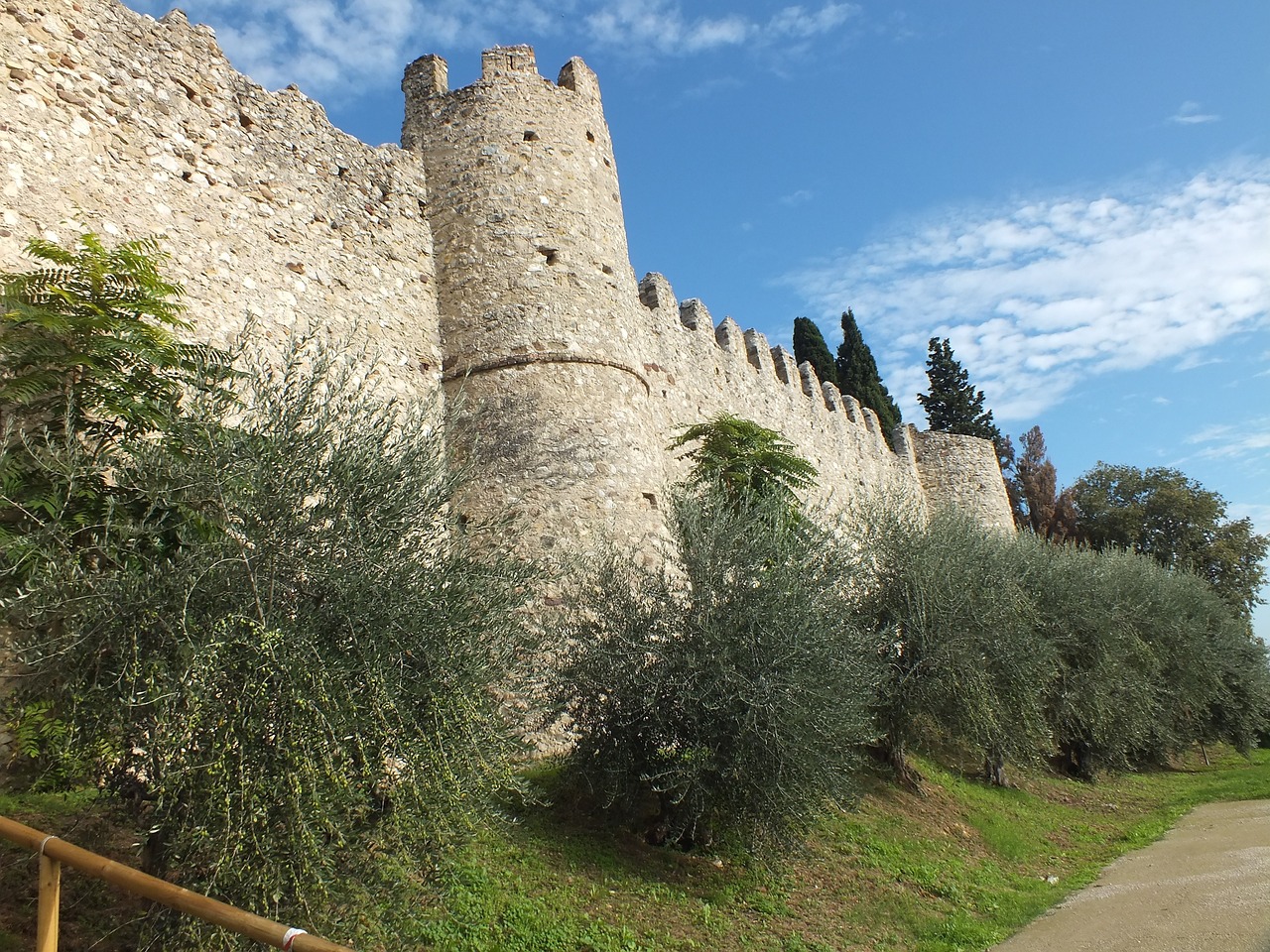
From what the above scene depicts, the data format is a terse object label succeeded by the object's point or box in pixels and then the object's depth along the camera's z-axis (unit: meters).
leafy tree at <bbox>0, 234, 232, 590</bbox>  4.91
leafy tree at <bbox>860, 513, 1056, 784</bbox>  11.60
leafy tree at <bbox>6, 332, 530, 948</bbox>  4.34
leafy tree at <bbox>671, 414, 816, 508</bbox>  12.06
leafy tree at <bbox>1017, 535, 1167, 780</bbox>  15.65
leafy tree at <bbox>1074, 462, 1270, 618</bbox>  32.62
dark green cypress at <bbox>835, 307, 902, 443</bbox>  33.28
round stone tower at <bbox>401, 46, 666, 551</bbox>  9.69
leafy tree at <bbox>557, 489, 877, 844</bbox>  7.68
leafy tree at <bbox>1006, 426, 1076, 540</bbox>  37.66
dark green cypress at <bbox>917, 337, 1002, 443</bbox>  37.97
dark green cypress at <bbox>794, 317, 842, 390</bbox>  32.75
